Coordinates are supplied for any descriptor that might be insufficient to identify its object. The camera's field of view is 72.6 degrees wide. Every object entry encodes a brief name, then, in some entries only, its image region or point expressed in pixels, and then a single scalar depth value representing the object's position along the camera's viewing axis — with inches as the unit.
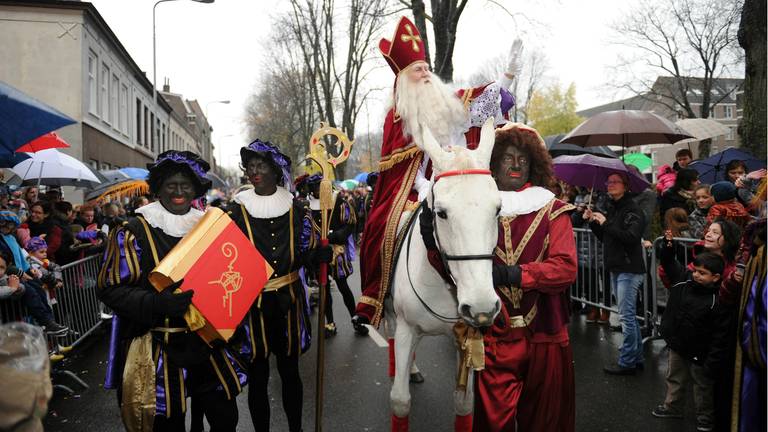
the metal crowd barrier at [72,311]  196.4
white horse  87.7
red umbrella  270.8
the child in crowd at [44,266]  218.4
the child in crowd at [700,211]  219.0
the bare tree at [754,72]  322.7
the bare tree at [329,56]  1001.5
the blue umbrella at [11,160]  199.0
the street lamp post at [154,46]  766.5
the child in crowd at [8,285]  178.7
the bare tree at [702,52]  1030.8
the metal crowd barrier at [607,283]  240.7
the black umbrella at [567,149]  335.3
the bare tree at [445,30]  415.8
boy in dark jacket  146.3
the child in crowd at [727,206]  191.9
